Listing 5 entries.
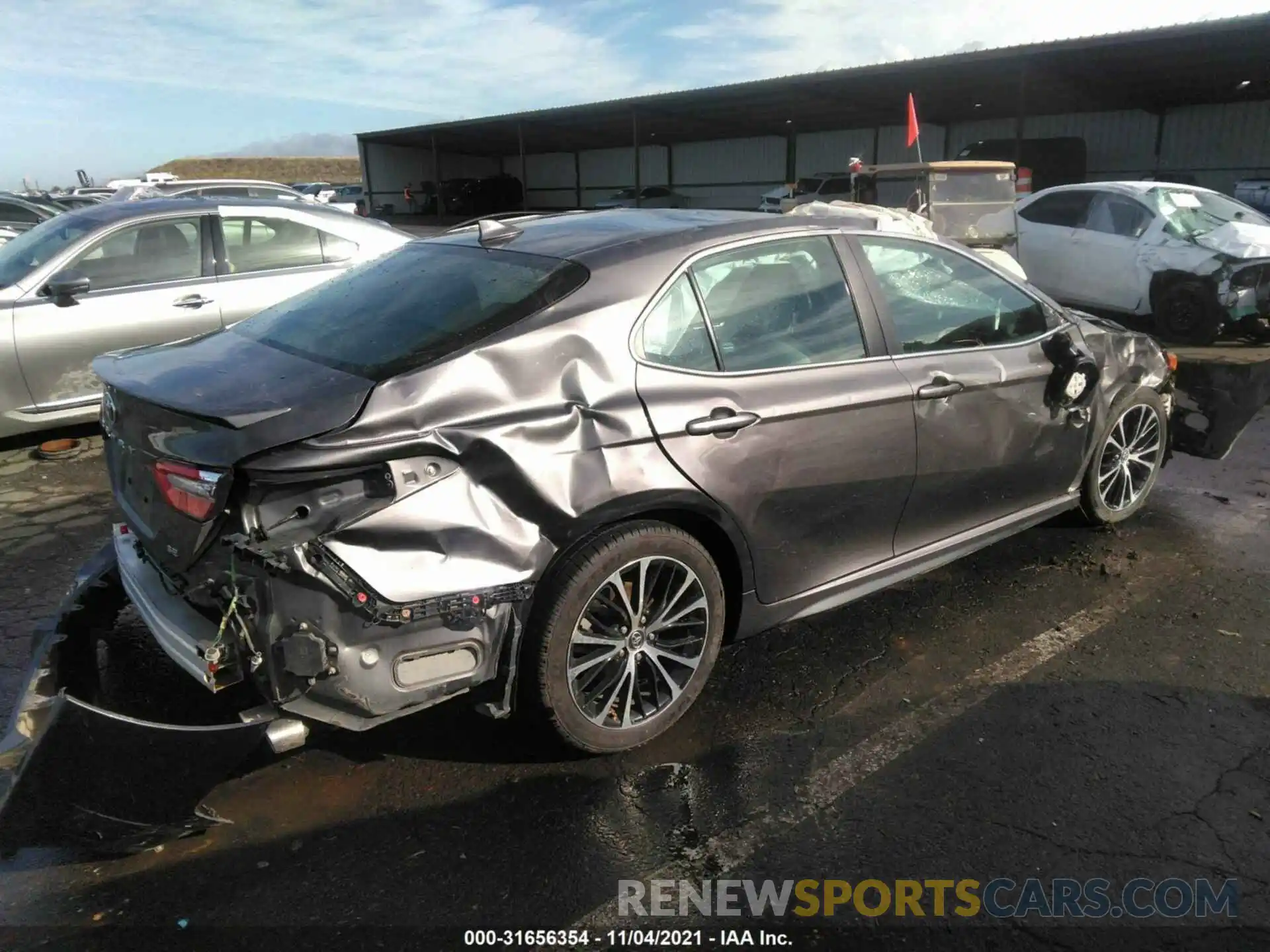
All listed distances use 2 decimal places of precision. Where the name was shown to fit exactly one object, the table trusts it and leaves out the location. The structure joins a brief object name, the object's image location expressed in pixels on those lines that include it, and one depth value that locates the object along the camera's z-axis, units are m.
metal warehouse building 19.89
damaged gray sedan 2.37
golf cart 9.95
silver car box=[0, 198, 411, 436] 5.70
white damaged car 9.27
